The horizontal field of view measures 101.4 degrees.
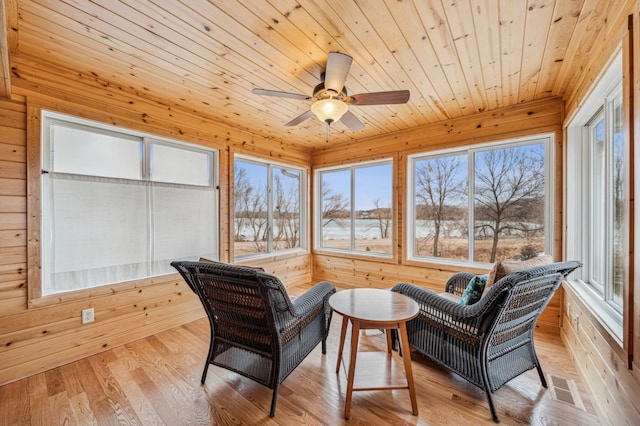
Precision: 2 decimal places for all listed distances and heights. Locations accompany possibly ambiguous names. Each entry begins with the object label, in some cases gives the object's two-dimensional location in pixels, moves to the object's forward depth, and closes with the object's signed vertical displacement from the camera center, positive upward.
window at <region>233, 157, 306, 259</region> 3.84 +0.08
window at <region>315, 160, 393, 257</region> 4.11 +0.08
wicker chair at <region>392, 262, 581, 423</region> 1.55 -0.77
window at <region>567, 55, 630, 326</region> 1.79 +0.17
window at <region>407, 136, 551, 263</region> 2.97 +0.13
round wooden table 1.66 -0.72
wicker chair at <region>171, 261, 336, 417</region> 1.58 -0.72
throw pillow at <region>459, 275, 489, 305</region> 1.93 -0.58
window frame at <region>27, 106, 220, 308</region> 2.07 +0.17
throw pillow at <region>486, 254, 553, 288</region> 1.73 -0.37
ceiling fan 1.83 +0.89
